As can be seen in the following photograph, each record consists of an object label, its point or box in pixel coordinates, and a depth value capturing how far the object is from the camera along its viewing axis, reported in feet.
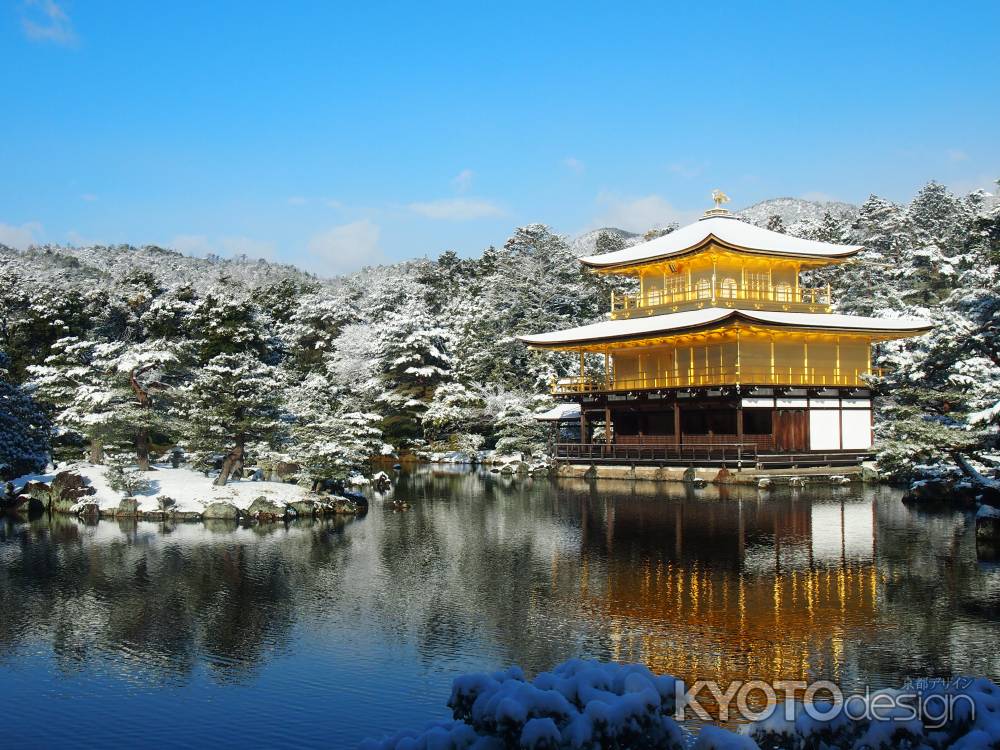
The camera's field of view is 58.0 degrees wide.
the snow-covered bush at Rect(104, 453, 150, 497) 81.10
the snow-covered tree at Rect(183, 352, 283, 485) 81.35
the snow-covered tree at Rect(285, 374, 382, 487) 81.15
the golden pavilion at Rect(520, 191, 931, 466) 109.40
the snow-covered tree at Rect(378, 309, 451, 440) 161.48
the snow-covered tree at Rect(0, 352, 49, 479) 89.25
